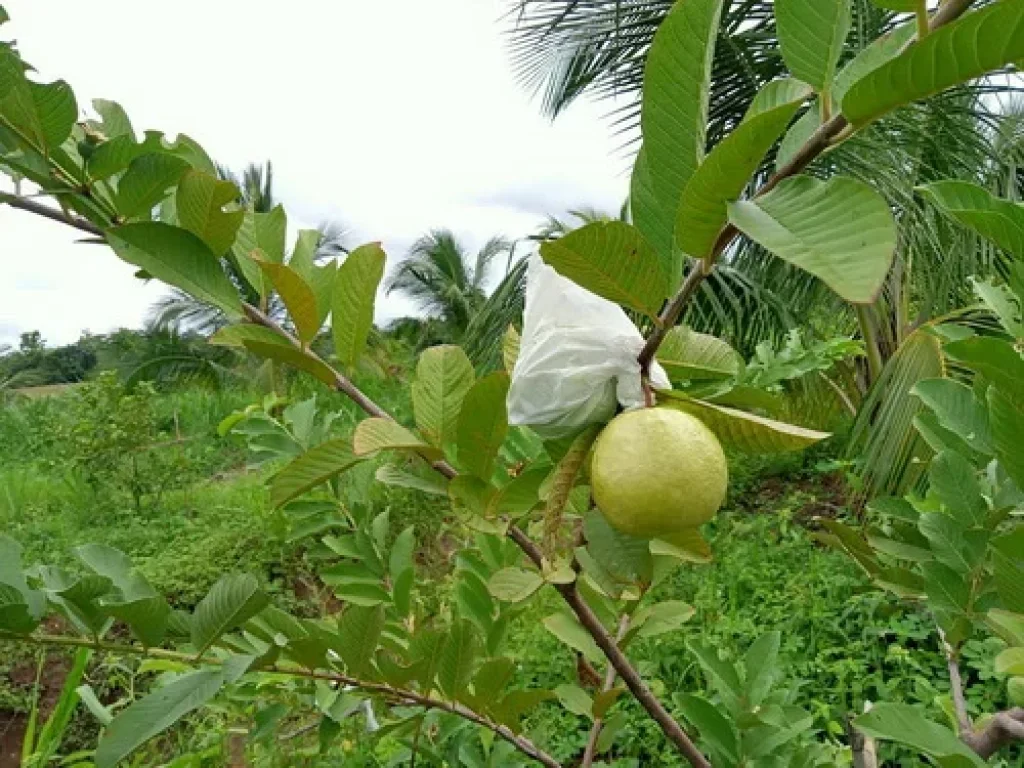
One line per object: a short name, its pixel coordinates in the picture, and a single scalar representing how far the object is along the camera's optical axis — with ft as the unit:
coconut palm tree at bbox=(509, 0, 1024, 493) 7.72
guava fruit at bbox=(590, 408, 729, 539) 1.10
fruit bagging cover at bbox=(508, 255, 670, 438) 1.26
